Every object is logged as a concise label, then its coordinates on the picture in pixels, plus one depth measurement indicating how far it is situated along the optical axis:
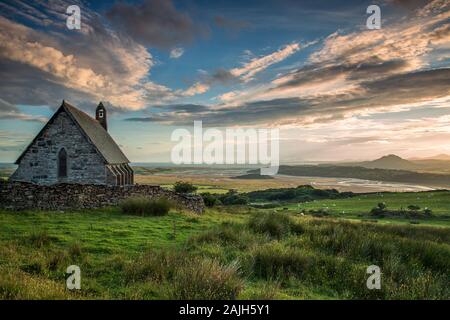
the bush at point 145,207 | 18.28
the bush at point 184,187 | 39.94
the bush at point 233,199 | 46.12
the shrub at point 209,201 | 32.19
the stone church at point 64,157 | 25.27
